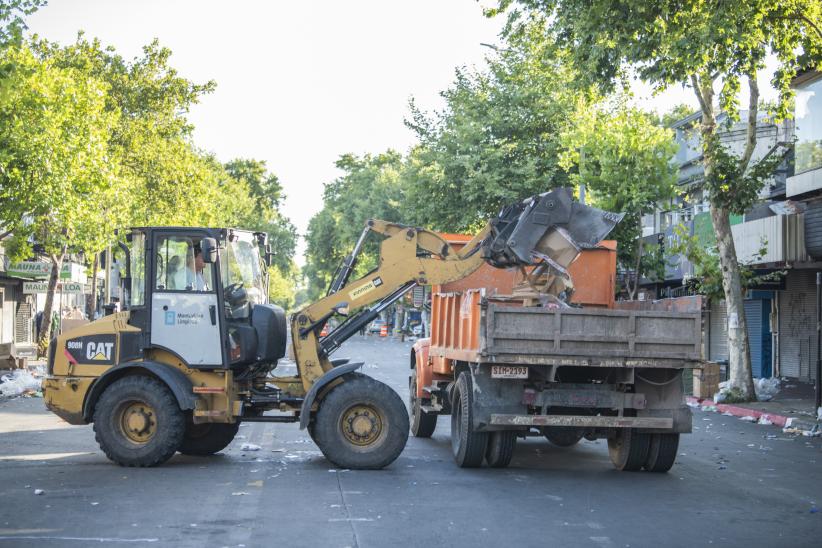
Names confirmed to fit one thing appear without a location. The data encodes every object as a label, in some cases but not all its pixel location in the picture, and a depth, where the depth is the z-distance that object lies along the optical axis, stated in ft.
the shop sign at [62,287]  113.91
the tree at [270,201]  318.45
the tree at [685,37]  53.98
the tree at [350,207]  245.45
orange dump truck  36.47
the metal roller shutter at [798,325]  104.68
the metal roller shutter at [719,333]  128.67
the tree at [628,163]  86.79
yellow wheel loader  39.37
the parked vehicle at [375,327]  274.28
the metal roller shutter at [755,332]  114.21
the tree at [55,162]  92.89
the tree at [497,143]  121.19
